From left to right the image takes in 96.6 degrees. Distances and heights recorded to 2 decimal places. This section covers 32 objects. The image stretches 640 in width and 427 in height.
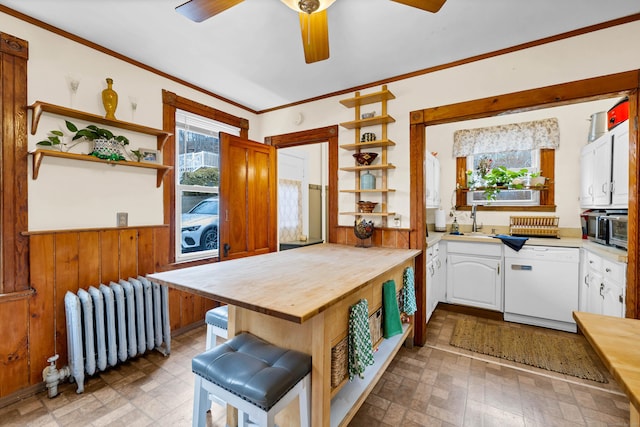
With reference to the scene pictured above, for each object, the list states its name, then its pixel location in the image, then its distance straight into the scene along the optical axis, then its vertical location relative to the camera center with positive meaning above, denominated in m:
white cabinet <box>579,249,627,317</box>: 2.14 -0.65
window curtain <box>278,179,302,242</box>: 4.38 +0.00
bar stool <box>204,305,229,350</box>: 1.85 -0.75
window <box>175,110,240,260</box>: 2.99 +0.28
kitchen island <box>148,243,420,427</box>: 1.23 -0.39
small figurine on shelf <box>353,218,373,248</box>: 2.72 -0.20
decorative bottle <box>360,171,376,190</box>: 2.88 +0.28
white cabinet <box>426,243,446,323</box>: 2.96 -0.80
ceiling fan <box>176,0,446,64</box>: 1.39 +1.01
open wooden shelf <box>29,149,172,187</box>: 1.92 +0.38
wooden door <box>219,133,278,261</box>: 2.98 +0.13
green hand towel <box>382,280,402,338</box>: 2.01 -0.72
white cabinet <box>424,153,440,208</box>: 3.46 +0.36
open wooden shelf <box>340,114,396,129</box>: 2.71 +0.87
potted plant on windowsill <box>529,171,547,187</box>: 3.54 +0.37
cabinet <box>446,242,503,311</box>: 3.25 -0.77
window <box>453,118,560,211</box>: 3.53 +0.62
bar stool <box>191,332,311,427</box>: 1.12 -0.71
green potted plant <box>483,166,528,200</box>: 3.70 +0.39
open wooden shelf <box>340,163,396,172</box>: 2.77 +0.41
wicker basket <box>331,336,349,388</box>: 1.46 -0.80
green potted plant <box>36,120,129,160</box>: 2.02 +0.53
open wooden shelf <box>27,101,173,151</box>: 1.92 +0.70
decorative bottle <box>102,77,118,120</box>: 2.25 +0.87
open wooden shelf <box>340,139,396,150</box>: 2.75 +0.65
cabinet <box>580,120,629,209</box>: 2.31 +0.36
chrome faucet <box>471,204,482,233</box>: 3.90 -0.15
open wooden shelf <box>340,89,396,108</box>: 2.70 +1.08
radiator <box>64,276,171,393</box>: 1.96 -0.87
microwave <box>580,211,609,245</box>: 2.62 -0.18
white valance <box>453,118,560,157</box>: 3.47 +0.92
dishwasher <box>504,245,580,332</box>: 2.90 -0.81
